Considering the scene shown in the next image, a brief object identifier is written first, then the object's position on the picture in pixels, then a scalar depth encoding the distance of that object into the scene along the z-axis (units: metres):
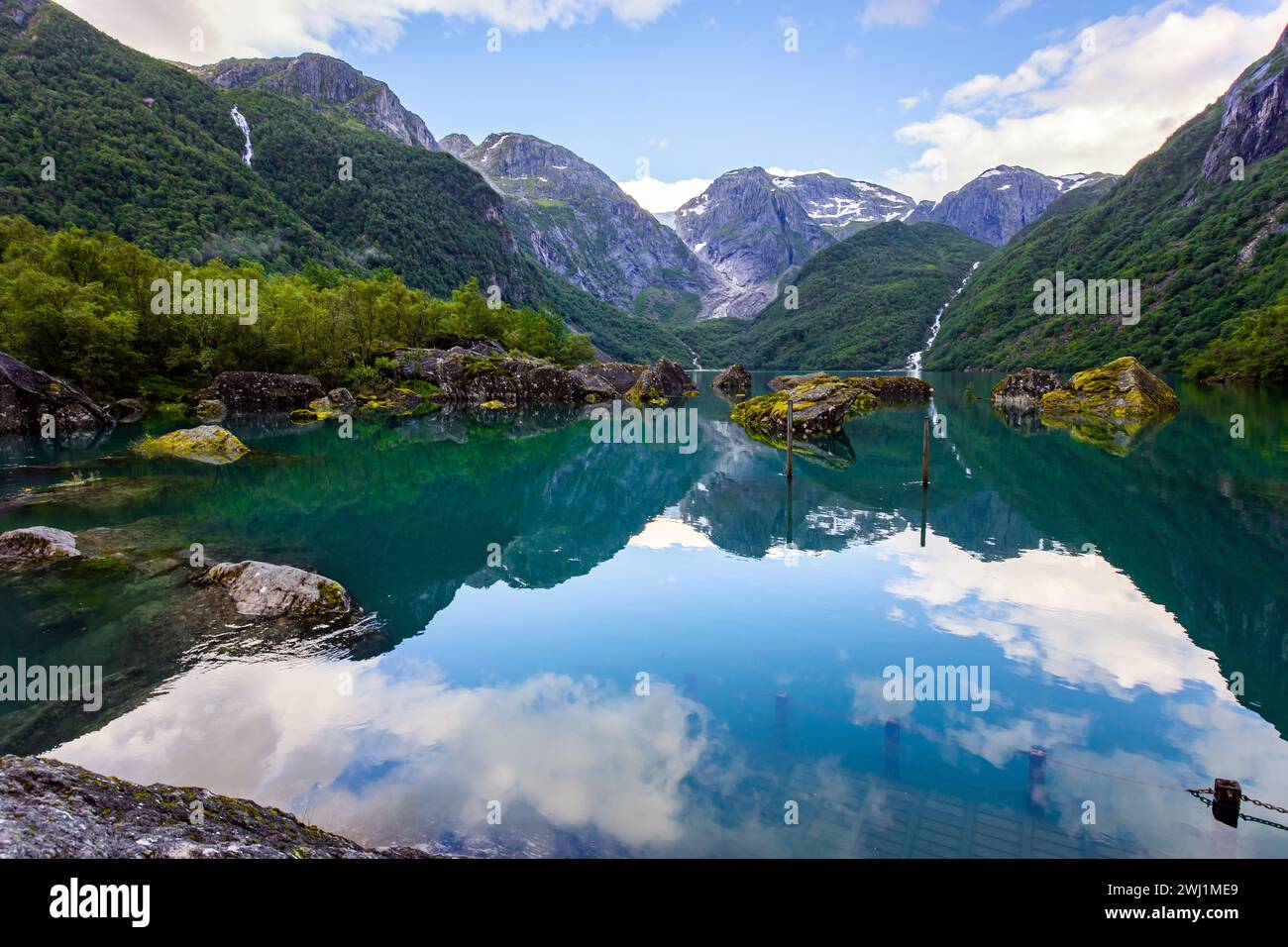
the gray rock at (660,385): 92.12
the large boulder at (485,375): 85.50
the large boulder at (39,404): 46.03
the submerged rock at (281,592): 15.92
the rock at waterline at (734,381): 115.25
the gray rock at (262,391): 65.44
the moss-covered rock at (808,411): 54.09
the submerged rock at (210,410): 61.77
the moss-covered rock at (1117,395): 63.50
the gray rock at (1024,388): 83.82
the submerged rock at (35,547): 18.61
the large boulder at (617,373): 98.50
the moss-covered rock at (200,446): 37.66
